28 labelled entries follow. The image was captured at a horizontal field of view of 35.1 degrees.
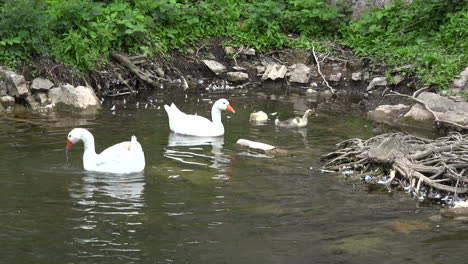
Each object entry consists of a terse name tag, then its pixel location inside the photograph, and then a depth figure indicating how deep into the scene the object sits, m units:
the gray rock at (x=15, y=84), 15.23
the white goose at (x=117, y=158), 10.45
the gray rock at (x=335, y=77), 18.38
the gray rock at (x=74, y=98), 15.10
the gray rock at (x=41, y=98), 15.39
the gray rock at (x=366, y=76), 17.95
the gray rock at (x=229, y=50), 19.05
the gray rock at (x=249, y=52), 19.06
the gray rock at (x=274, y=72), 18.52
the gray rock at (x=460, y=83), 15.17
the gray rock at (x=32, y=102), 15.16
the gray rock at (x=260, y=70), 18.89
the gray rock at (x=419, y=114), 14.26
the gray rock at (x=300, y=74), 18.44
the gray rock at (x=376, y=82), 17.06
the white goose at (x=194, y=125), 13.23
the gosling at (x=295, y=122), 13.85
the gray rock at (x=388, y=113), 14.89
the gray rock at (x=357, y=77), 18.05
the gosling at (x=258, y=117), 14.45
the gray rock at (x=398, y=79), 16.59
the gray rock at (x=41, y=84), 15.52
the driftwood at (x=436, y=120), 12.91
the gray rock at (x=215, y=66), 18.50
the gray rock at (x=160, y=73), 18.06
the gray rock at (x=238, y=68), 18.73
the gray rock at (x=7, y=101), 15.05
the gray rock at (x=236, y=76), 18.48
